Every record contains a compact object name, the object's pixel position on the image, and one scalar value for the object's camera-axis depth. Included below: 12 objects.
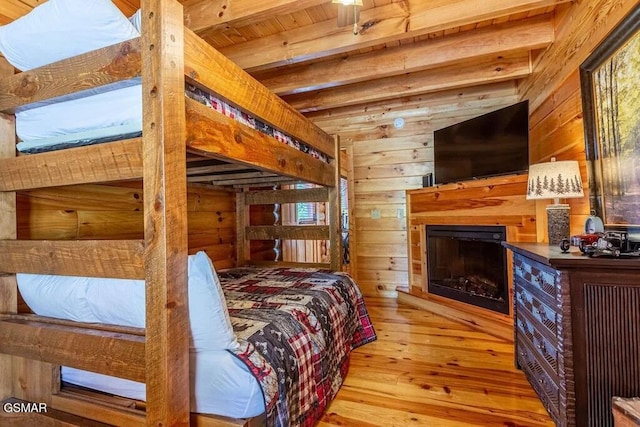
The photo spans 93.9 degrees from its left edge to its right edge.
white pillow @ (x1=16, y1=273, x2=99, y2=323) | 1.11
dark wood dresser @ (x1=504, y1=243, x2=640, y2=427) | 1.09
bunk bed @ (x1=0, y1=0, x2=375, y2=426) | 0.88
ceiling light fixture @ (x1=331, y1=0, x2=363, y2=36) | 1.52
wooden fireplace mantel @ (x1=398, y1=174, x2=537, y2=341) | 2.40
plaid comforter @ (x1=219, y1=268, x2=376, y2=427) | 1.14
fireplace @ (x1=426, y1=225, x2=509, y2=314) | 2.56
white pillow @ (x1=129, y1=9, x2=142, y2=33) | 0.96
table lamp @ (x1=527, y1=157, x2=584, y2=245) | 1.67
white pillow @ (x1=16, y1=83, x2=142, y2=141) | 0.99
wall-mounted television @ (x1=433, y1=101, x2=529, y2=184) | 2.52
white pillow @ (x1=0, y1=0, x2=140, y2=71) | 0.92
